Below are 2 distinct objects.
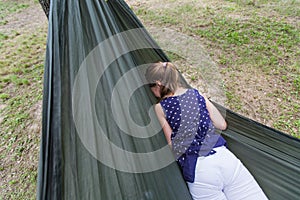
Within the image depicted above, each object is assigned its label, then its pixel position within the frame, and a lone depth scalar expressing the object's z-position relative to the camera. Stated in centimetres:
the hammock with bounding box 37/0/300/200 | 88
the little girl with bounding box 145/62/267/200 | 112
